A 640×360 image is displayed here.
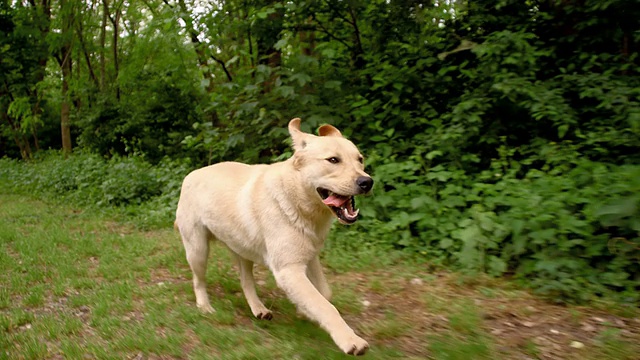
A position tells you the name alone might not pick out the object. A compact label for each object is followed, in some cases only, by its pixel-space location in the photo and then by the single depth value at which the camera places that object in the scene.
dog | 3.19
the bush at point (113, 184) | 8.89
